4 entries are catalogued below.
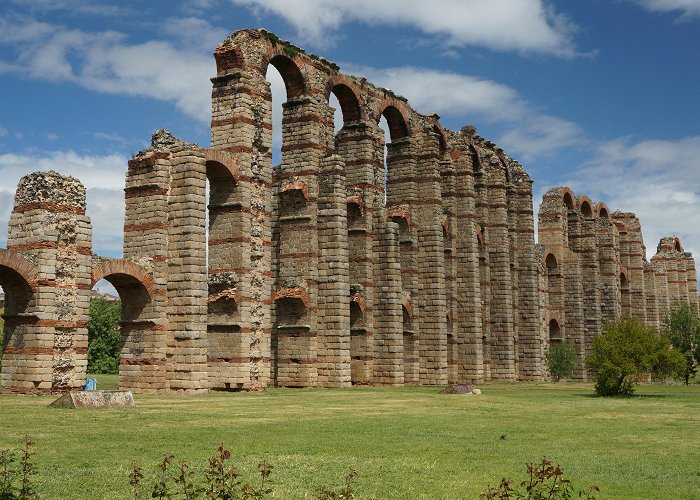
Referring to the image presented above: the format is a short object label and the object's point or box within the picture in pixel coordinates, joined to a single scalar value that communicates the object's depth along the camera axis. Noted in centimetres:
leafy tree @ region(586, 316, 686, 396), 2809
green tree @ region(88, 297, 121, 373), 5172
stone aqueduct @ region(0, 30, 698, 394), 2323
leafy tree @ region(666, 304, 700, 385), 5971
